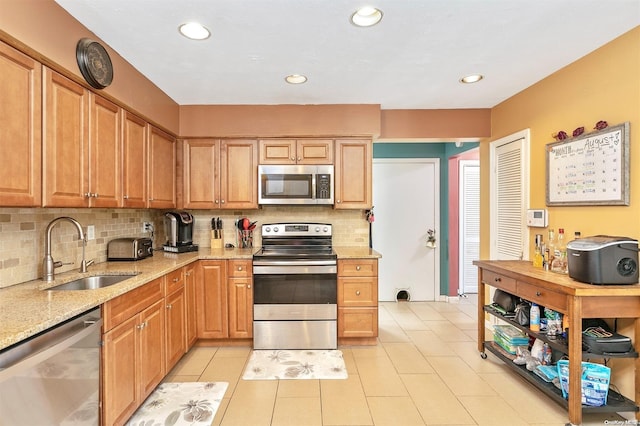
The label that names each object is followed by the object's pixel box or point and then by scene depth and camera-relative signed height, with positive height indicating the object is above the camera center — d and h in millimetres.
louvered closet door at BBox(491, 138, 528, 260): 2990 +113
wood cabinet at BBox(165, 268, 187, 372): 2445 -844
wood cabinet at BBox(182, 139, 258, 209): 3398 +431
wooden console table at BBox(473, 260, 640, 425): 1855 -573
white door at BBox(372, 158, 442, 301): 4617 +71
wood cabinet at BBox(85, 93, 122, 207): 2055 +405
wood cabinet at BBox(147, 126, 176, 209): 2859 +418
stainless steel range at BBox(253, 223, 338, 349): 3020 -848
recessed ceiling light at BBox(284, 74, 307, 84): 2658 +1137
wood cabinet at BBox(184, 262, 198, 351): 2828 -803
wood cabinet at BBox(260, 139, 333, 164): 3373 +656
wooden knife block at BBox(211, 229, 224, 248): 3541 -281
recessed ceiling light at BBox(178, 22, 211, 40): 1911 +1123
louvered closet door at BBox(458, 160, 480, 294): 4844 -170
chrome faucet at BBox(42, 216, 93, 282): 1950 -262
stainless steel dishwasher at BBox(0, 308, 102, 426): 1187 -684
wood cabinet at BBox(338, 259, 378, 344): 3090 -831
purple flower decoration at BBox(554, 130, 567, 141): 2488 +605
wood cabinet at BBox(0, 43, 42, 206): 1449 +413
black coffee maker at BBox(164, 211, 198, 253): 3159 -184
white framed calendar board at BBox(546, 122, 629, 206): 2047 +309
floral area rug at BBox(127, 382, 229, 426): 2018 -1299
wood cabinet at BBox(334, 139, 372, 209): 3375 +423
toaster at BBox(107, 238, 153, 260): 2684 -295
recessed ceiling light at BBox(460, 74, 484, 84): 2672 +1140
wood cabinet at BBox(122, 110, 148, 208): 2429 +424
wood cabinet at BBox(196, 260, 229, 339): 3057 -823
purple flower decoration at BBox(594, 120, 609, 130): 2148 +592
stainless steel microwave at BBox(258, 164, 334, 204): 3346 +307
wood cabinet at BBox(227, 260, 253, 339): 3068 -723
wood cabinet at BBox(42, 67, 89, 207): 1688 +405
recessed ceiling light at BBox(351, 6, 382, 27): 1777 +1125
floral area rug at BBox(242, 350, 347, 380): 2576 -1299
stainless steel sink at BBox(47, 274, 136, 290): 2098 -458
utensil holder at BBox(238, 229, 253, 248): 3592 -278
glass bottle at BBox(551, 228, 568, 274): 2321 -331
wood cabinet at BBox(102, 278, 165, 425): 1716 -829
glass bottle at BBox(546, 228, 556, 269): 2492 -278
